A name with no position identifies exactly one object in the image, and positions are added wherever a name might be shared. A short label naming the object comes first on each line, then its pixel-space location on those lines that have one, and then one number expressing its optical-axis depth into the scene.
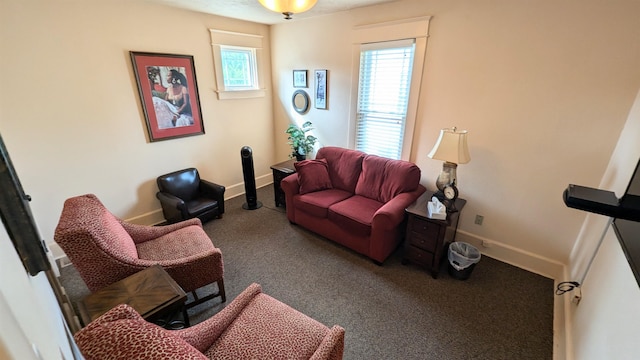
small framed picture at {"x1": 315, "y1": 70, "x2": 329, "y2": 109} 3.54
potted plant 3.80
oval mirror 3.84
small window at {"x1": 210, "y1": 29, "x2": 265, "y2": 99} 3.43
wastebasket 2.31
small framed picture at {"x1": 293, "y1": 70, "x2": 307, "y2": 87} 3.74
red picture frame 2.84
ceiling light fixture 1.60
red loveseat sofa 2.50
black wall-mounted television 1.13
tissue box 2.26
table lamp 2.27
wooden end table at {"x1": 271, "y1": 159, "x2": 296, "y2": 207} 3.50
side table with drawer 2.30
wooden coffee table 1.40
